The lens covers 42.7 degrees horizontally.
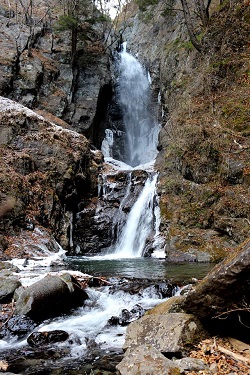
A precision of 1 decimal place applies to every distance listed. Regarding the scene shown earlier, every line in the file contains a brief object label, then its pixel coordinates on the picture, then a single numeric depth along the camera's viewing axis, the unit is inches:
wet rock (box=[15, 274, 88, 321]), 235.3
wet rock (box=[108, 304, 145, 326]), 237.6
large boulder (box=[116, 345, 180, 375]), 127.1
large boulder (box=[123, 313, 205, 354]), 155.7
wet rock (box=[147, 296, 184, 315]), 187.1
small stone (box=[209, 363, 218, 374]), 131.9
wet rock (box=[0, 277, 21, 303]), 254.9
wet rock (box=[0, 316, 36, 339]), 219.1
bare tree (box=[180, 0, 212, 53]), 677.2
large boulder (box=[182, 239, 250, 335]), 134.9
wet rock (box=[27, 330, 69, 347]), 207.9
